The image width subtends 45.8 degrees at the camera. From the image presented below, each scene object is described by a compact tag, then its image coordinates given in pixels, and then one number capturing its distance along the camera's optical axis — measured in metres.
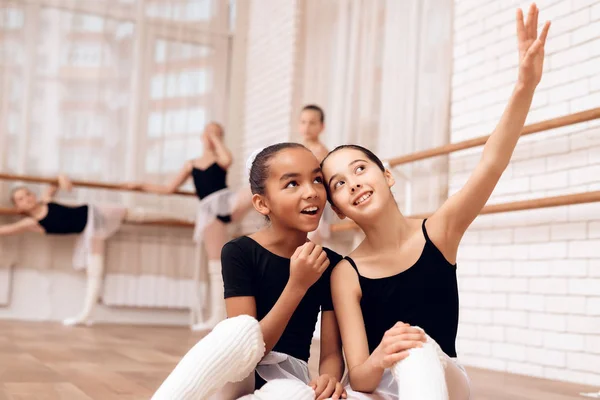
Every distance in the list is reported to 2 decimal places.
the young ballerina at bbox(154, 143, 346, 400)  1.16
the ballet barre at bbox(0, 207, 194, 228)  4.89
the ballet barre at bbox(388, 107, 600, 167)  2.34
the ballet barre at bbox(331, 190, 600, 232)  2.31
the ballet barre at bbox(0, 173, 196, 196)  4.57
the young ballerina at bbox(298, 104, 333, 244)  3.83
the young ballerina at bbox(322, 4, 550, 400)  1.19
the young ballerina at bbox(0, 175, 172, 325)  4.50
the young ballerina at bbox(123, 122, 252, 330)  4.53
